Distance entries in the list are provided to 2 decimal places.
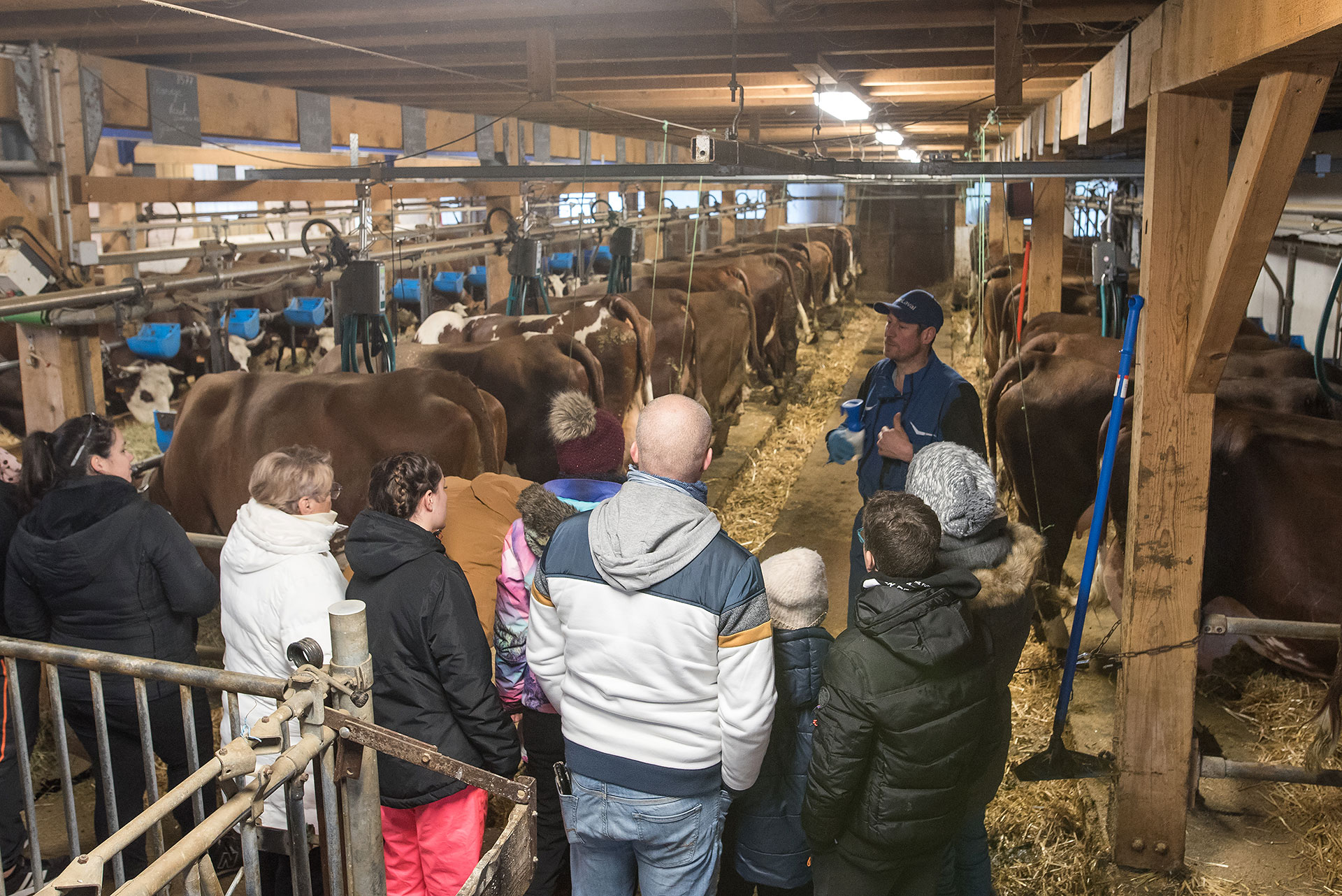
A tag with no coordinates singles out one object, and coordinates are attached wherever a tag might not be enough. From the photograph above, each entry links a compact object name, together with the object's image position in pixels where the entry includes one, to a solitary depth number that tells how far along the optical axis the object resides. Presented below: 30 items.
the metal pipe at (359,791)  1.88
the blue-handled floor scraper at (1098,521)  3.79
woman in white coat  2.88
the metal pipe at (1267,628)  3.53
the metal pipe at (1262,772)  3.53
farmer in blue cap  4.23
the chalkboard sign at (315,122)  6.73
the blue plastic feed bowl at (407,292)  14.04
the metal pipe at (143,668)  1.97
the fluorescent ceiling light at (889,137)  11.42
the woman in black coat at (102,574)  3.12
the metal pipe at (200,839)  1.34
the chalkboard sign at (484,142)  8.75
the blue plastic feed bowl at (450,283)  14.91
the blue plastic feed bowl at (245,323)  11.13
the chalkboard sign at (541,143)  9.88
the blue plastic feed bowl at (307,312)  12.02
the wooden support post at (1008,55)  4.49
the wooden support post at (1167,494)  3.20
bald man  2.35
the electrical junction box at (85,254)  4.91
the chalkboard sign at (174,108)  5.45
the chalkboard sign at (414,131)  7.86
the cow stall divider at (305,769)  1.57
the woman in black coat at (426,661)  2.68
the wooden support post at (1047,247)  7.90
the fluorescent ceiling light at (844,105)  6.73
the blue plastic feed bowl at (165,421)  5.95
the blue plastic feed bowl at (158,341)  9.90
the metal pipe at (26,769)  2.36
